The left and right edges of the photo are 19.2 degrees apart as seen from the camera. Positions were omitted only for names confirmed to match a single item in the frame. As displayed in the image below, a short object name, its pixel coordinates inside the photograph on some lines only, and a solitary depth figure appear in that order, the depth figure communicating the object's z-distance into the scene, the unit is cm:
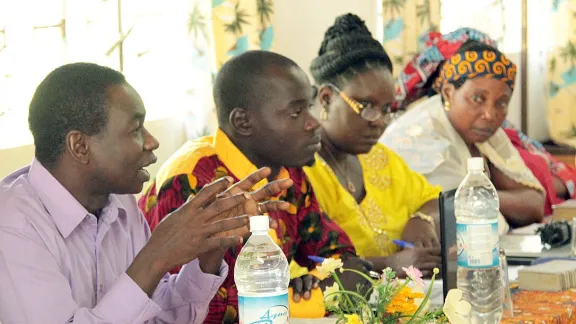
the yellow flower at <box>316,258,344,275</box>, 283
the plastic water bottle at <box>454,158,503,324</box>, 319
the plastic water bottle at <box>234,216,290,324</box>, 278
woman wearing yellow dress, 392
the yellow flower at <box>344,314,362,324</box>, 269
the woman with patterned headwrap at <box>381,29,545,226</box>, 445
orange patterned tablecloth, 327
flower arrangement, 274
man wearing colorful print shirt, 344
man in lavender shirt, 289
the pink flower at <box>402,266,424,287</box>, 279
